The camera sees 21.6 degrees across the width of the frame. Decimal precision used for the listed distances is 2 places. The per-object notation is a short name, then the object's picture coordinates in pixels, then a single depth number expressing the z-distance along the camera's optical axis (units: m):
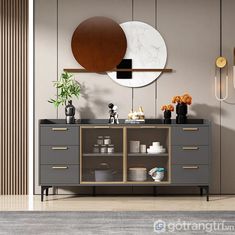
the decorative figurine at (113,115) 6.63
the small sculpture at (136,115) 6.58
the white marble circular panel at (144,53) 6.85
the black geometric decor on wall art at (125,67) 6.84
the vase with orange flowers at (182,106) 6.52
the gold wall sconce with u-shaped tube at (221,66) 6.75
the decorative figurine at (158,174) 6.43
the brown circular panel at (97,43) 6.80
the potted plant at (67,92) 6.54
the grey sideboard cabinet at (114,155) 6.32
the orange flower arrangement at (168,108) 6.62
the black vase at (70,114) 6.52
